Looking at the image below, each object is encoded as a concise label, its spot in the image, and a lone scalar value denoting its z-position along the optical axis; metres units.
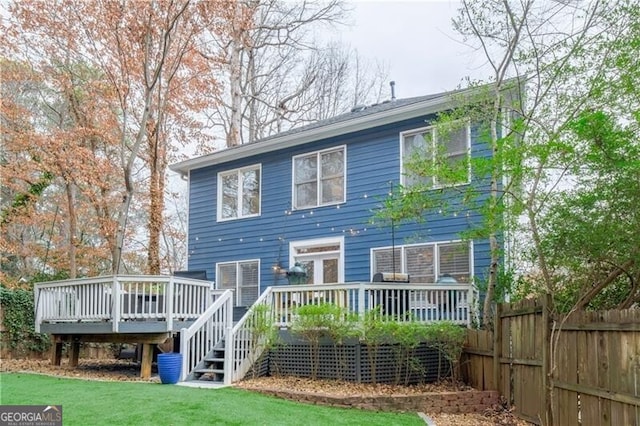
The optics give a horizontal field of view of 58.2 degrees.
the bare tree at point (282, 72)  19.86
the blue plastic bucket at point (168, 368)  8.39
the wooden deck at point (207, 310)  8.83
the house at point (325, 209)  10.52
